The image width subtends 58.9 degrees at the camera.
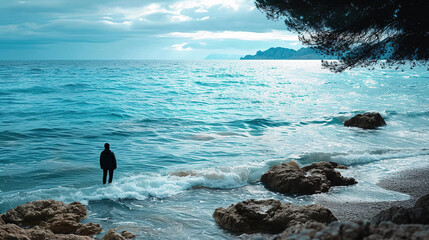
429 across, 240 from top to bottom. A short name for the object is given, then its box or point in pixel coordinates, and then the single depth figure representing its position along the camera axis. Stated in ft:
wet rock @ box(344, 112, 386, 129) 75.05
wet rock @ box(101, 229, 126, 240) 22.90
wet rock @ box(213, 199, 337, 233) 25.49
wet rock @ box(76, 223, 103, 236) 25.23
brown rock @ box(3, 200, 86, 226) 26.99
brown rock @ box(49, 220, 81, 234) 25.67
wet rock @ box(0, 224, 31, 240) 20.04
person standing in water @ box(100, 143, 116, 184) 36.24
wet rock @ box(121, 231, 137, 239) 24.87
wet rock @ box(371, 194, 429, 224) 18.33
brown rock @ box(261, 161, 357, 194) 35.68
